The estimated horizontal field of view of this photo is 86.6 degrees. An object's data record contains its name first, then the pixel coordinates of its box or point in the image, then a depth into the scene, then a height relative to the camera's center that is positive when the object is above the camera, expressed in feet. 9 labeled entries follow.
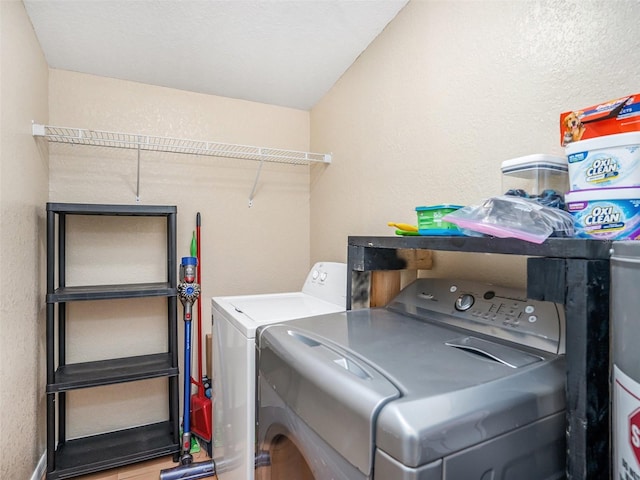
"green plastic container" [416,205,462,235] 3.10 +0.16
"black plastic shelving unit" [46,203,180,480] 5.93 -2.57
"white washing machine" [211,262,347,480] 4.05 -1.44
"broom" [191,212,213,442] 7.07 -3.61
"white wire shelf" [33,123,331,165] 6.68 +2.03
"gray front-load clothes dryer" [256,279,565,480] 1.86 -0.98
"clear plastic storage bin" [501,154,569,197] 2.85 +0.58
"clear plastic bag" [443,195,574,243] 2.29 +0.14
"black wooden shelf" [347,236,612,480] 1.95 -0.60
